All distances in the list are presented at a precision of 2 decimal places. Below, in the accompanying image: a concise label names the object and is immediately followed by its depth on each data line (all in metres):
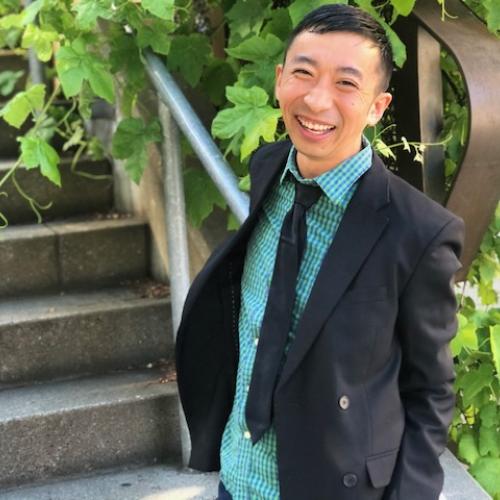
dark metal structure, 2.04
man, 1.37
